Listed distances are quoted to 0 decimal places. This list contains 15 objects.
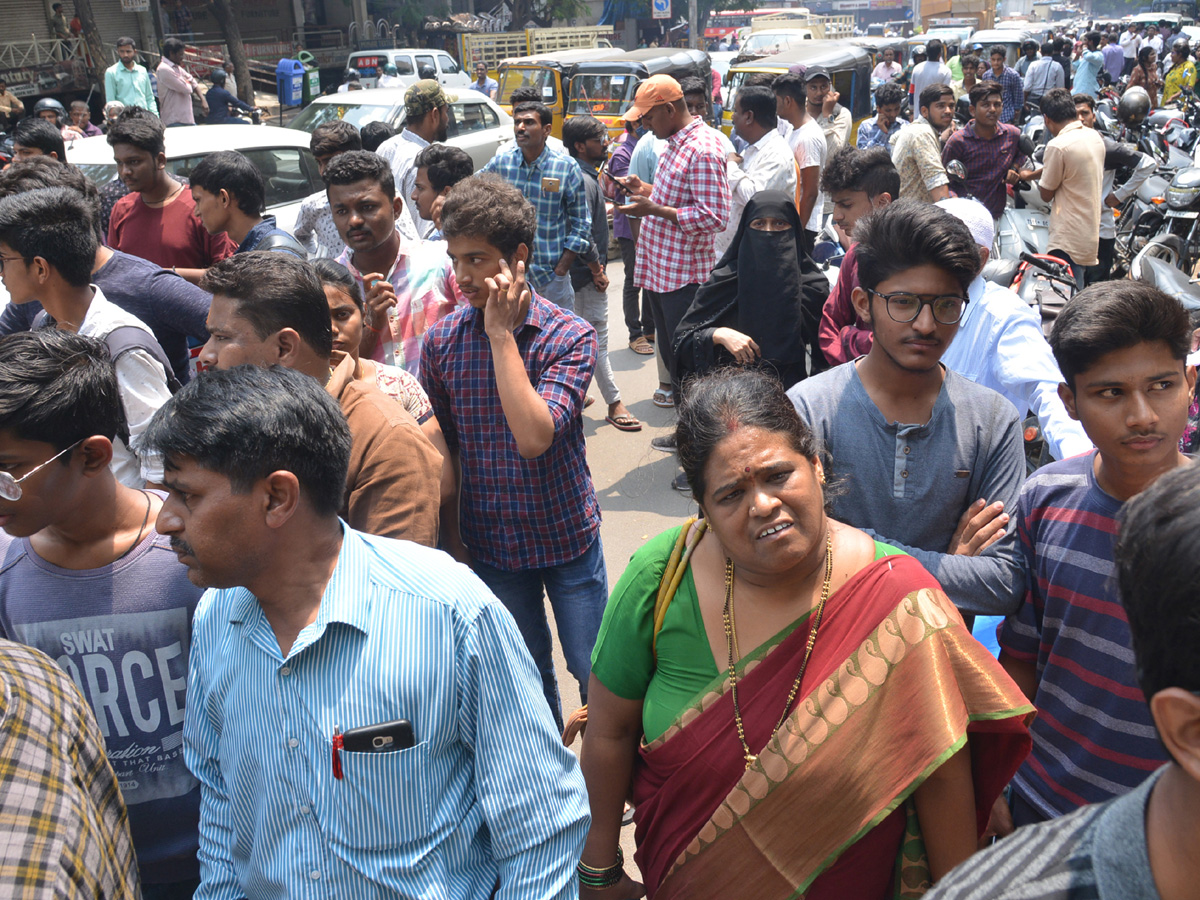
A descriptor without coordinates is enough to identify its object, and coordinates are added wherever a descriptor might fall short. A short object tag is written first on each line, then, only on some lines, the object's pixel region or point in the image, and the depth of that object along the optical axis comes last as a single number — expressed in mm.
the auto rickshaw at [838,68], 16000
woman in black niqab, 3418
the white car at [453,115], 10883
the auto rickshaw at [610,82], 15023
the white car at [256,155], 7293
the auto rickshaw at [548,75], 15398
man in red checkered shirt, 5320
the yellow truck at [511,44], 23953
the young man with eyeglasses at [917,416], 2191
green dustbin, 20500
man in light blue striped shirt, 1457
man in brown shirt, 2176
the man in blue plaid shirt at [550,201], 5676
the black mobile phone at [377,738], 1434
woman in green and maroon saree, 1617
